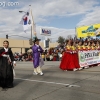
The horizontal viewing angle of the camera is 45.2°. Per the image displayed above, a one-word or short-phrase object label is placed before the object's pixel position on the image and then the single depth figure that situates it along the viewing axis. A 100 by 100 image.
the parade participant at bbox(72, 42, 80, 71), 7.13
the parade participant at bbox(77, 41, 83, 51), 7.48
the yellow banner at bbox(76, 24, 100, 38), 17.91
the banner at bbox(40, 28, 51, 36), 23.96
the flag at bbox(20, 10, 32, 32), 10.30
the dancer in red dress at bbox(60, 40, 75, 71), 7.05
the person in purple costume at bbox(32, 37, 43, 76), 6.13
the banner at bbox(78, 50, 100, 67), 7.44
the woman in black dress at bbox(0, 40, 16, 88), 4.21
